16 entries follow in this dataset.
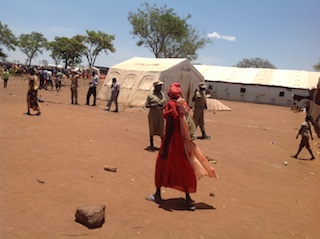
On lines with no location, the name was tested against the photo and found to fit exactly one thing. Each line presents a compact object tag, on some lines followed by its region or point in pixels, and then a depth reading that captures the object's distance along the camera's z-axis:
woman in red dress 4.27
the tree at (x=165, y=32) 40.56
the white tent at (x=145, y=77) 16.83
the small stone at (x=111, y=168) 5.54
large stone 3.38
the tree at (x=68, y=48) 48.68
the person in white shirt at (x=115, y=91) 13.98
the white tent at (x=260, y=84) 31.92
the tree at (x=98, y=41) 47.03
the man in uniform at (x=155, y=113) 7.19
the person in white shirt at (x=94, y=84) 14.53
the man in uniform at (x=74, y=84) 14.63
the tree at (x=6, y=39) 45.81
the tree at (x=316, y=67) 50.26
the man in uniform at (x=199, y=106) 9.52
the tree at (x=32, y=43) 64.44
